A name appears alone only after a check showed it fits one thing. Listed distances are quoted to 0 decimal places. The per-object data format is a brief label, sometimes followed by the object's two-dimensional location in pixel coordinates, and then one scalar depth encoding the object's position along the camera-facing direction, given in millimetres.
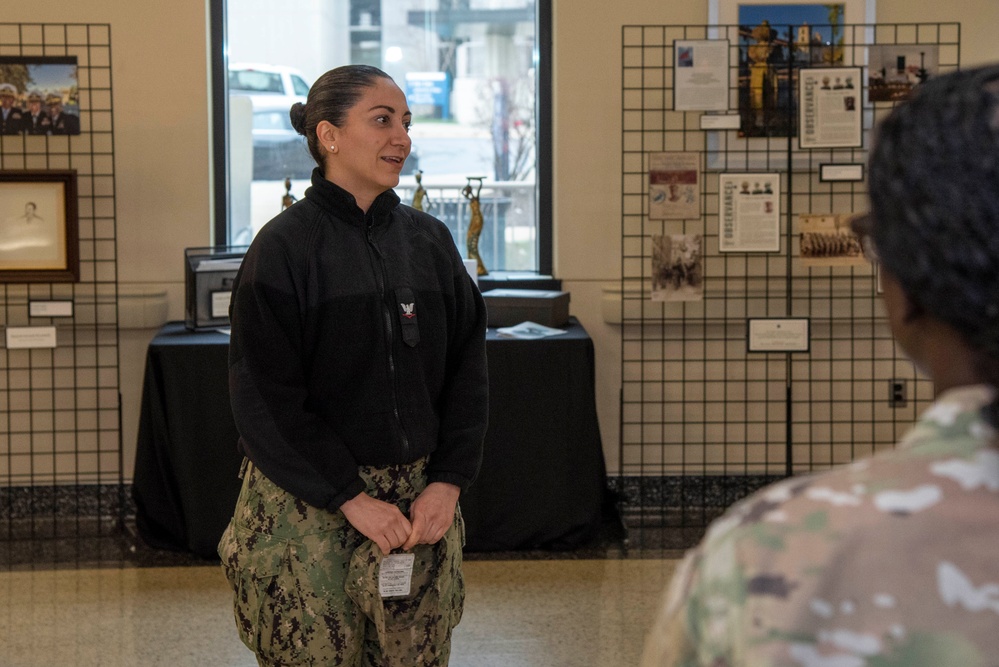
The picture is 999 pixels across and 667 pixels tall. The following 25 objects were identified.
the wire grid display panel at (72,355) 4688
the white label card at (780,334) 4473
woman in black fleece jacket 1964
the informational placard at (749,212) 4578
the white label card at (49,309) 4414
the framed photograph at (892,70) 4598
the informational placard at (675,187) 4660
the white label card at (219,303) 4484
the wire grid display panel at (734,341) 4766
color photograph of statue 4707
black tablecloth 4188
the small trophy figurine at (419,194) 4898
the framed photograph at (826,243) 4576
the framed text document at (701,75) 4539
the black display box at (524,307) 4488
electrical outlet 4895
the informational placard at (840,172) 4402
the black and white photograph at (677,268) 4637
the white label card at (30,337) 4363
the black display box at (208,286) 4445
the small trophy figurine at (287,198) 4711
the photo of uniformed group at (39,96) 4594
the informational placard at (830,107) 4496
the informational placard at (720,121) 4492
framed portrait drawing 4500
